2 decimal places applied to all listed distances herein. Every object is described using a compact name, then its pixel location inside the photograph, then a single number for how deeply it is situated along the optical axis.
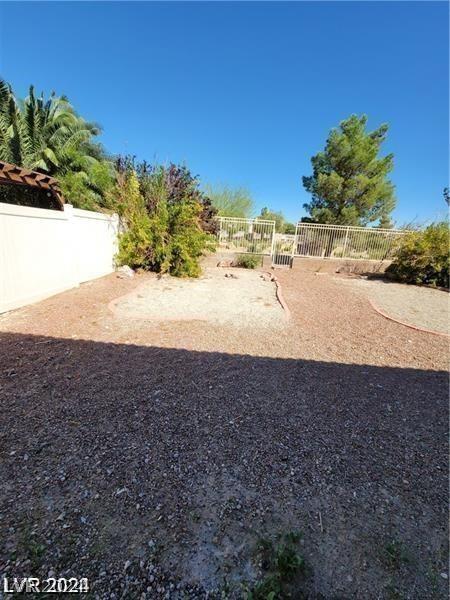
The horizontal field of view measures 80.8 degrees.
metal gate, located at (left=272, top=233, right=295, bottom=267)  13.79
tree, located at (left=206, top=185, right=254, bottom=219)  26.76
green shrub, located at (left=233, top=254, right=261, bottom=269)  12.45
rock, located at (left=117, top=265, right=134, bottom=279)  8.73
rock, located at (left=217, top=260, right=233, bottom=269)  12.84
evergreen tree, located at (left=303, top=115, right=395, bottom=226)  16.94
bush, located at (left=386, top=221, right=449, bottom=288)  10.28
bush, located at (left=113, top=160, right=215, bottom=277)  8.95
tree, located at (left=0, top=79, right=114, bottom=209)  10.99
